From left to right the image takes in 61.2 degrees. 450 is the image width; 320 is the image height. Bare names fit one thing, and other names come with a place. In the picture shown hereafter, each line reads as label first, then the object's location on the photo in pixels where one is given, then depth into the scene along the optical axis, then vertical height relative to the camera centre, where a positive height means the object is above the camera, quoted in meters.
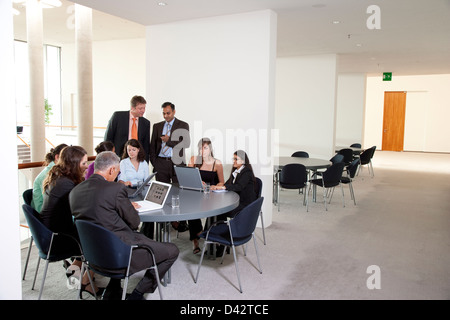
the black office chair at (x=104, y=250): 2.73 -0.98
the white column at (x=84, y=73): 10.81 +1.25
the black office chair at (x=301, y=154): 8.54 -0.78
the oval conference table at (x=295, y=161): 7.08 -0.84
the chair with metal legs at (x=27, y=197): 3.92 -0.87
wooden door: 18.42 +0.05
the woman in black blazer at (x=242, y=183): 4.39 -0.76
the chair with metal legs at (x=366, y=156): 10.20 -0.95
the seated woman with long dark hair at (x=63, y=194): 3.37 -0.69
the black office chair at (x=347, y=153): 9.74 -0.84
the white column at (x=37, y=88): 11.15 +0.83
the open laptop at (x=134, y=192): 3.86 -0.80
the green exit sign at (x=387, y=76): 14.21 +1.68
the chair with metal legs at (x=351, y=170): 7.63 -1.02
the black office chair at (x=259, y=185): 4.86 -0.84
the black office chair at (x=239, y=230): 3.58 -1.07
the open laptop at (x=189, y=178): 4.26 -0.69
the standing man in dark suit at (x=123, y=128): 5.33 -0.16
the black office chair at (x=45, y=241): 3.19 -1.06
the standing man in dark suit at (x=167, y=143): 5.41 -0.36
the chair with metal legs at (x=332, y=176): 6.88 -1.01
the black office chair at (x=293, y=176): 6.72 -1.00
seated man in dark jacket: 2.85 -0.72
